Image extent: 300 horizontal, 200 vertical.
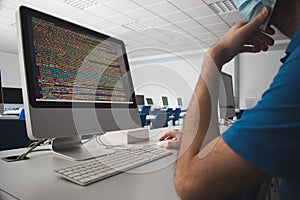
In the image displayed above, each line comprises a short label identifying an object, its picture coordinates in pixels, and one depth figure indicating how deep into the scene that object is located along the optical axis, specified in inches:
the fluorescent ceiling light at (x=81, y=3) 177.6
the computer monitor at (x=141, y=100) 233.7
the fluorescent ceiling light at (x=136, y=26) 229.8
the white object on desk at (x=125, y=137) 44.2
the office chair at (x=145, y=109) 239.8
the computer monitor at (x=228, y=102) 84.7
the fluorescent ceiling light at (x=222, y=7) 181.4
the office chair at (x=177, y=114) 283.5
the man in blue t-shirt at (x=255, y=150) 14.8
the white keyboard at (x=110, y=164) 22.7
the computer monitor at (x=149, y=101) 347.6
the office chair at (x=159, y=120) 162.9
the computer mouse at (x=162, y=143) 40.4
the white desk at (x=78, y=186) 19.1
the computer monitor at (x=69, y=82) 29.1
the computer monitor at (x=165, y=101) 360.2
